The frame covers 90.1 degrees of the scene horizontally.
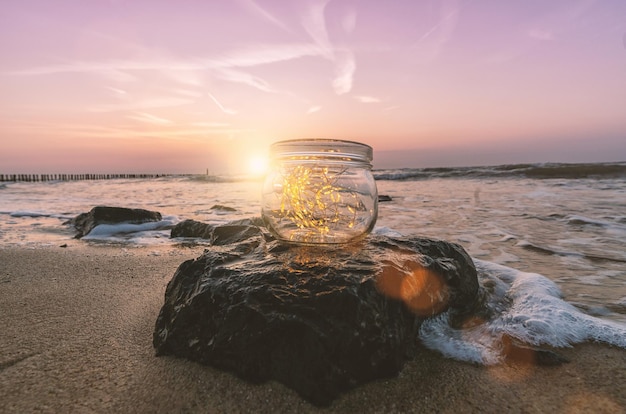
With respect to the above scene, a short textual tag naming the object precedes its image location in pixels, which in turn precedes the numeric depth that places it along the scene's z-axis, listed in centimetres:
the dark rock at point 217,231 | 70
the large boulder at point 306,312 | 21
